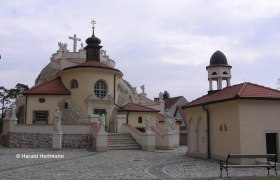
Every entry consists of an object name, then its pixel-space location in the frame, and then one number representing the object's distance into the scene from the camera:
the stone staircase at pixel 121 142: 25.64
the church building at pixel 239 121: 16.86
